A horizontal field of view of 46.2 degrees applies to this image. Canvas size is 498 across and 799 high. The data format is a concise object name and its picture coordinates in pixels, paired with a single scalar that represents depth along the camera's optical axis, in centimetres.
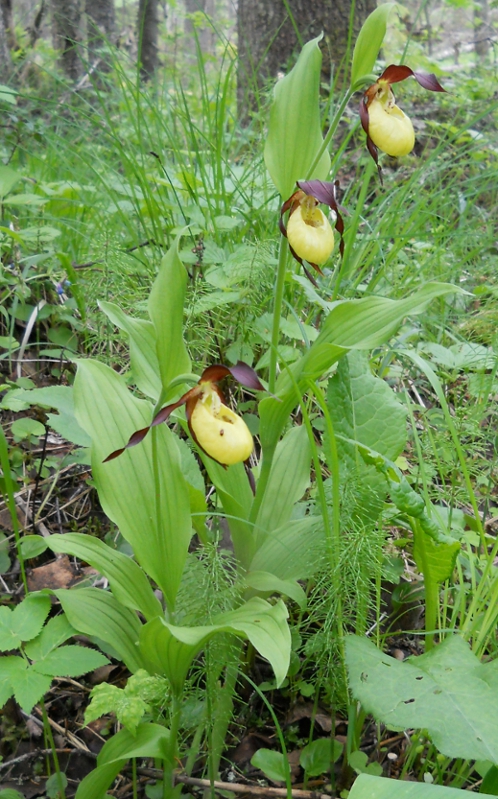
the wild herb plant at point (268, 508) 78
